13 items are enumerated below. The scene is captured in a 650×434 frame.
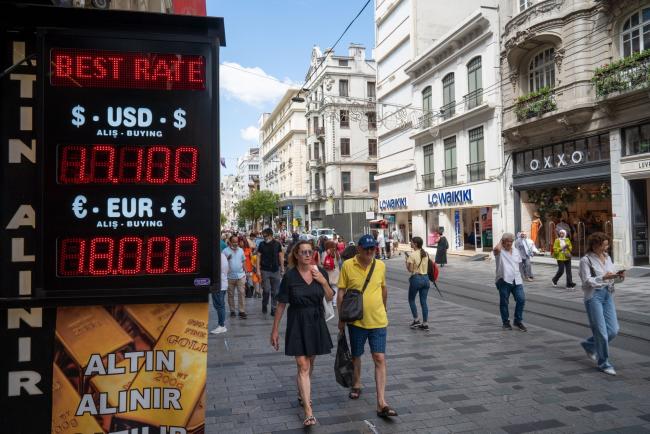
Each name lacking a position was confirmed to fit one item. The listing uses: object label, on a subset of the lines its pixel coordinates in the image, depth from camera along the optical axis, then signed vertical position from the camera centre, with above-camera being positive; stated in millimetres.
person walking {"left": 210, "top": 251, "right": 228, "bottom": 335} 9125 -1316
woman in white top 6367 -853
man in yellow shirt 5117 -758
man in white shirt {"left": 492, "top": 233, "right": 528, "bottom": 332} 8883 -900
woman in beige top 9156 -845
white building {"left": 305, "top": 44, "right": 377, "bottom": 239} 53219 +10073
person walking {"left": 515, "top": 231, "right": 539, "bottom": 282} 16141 -796
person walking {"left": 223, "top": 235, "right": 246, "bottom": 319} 10312 -746
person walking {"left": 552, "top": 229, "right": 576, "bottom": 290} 14383 -725
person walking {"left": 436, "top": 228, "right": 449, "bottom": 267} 21031 -904
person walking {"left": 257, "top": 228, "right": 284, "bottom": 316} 10578 -638
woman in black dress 4953 -812
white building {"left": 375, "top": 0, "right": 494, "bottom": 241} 34594 +11255
